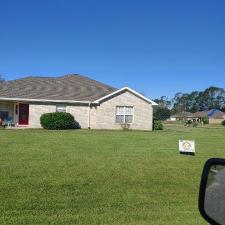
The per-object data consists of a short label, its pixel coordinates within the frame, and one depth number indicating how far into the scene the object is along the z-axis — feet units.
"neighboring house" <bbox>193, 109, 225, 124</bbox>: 363.56
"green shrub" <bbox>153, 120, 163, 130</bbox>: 126.52
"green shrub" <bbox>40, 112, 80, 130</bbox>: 108.99
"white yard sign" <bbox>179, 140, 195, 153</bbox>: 49.19
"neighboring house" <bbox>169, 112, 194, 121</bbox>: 440.21
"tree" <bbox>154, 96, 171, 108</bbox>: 585.55
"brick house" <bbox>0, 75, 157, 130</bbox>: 116.69
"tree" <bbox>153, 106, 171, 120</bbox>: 421.34
